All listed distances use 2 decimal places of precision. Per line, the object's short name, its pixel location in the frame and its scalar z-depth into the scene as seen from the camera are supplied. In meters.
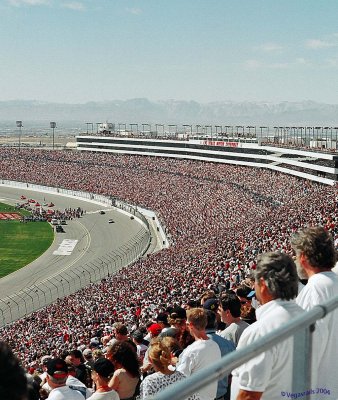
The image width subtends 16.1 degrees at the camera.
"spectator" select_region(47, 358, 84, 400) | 10.49
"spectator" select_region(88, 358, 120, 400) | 10.02
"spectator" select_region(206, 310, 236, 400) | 10.92
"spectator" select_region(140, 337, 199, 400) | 9.56
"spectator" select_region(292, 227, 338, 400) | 7.65
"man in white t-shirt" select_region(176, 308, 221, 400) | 10.75
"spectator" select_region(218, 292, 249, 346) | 12.89
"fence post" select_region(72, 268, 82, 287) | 71.89
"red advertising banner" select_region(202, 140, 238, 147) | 138.23
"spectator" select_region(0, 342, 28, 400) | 4.11
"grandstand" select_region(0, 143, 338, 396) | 42.55
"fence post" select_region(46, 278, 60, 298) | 65.71
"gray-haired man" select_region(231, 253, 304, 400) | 6.61
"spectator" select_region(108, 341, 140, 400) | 10.71
